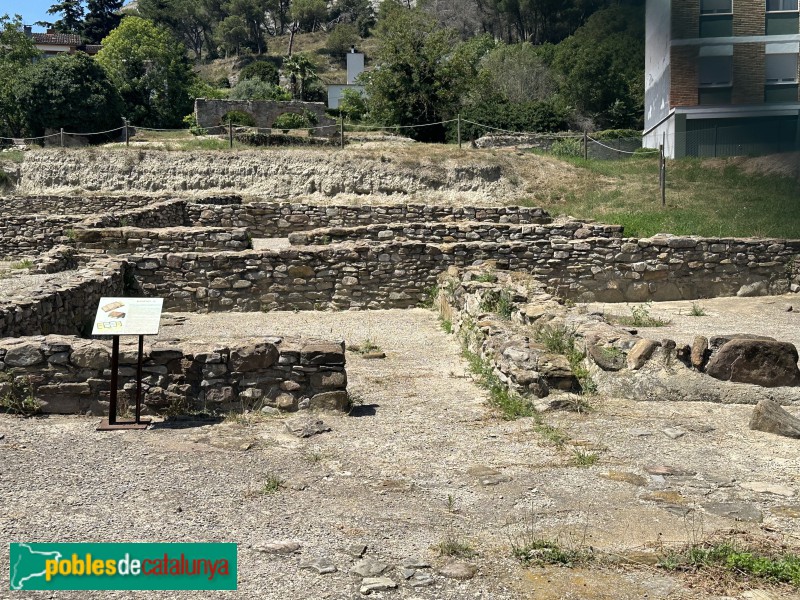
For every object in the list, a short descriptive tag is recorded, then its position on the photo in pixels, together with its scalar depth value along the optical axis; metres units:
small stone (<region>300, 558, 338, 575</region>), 3.95
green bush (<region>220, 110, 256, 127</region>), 40.66
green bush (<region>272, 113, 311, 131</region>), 42.44
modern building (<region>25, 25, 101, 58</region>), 84.25
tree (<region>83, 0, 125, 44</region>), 90.31
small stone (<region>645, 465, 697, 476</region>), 5.27
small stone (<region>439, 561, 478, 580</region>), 3.90
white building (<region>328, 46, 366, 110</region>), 88.93
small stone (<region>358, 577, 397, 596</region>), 3.77
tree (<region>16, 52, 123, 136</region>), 40.47
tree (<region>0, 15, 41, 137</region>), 42.56
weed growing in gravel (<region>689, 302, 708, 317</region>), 12.77
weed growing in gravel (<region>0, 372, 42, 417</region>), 6.76
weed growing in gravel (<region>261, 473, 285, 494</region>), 5.02
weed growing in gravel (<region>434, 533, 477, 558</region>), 4.12
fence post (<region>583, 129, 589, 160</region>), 28.19
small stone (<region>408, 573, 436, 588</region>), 3.82
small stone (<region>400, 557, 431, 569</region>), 4.00
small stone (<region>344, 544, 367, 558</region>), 4.14
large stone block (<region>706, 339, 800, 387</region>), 7.20
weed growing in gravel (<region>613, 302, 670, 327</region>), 11.55
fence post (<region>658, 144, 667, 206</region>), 20.25
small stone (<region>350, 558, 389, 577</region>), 3.93
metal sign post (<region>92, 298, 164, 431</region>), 6.46
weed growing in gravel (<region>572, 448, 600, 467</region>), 5.48
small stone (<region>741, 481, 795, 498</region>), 4.86
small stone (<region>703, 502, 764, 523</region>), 4.48
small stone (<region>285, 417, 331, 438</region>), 6.40
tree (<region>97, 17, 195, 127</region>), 52.78
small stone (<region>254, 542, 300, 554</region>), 4.17
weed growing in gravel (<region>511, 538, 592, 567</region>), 4.00
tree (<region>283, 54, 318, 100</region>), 60.41
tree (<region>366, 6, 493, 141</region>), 39.16
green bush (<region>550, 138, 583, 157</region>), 30.00
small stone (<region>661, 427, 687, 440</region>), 6.09
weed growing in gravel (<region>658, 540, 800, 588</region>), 3.74
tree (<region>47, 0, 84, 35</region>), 91.38
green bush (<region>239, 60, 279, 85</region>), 72.38
